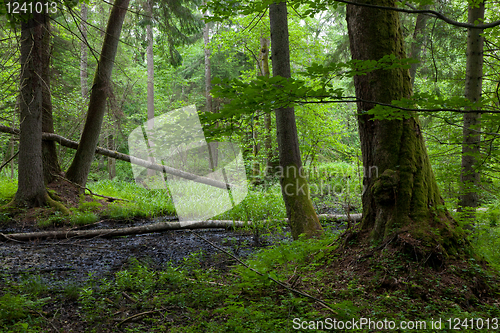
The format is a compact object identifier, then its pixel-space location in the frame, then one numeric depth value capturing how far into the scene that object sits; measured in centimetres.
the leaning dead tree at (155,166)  873
